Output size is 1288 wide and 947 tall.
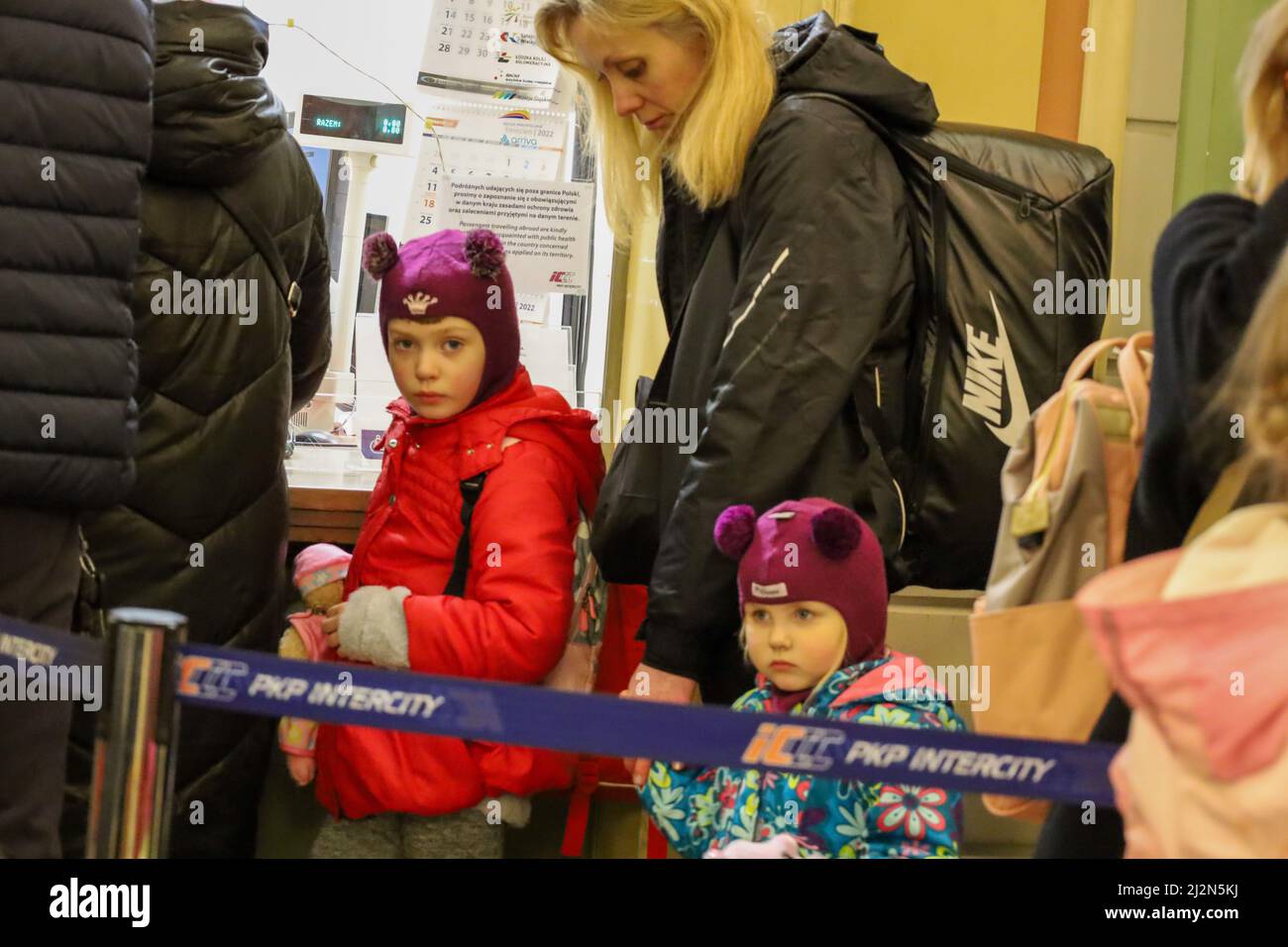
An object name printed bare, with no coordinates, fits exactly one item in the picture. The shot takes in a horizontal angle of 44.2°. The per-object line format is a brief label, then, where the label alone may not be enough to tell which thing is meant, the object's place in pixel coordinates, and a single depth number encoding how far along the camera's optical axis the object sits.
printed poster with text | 4.14
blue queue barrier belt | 1.77
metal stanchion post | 1.80
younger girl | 2.38
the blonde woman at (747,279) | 2.56
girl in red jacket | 3.02
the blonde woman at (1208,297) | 1.68
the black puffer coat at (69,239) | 2.41
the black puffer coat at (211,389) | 2.85
